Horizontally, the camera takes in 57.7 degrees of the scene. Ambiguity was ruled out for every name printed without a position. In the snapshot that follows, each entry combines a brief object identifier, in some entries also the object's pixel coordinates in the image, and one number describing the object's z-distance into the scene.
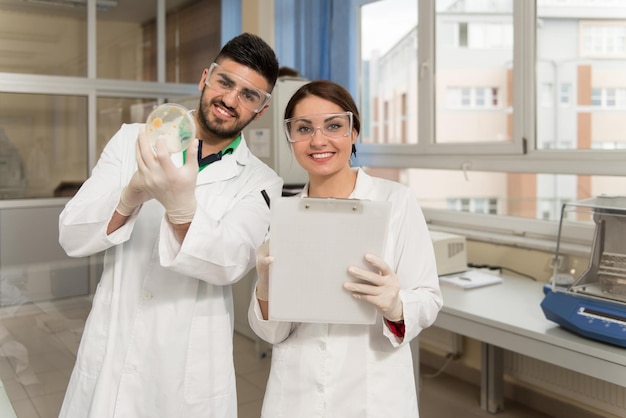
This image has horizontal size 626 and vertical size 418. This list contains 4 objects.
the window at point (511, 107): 2.76
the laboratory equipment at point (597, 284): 1.82
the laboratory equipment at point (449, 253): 2.65
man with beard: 1.27
